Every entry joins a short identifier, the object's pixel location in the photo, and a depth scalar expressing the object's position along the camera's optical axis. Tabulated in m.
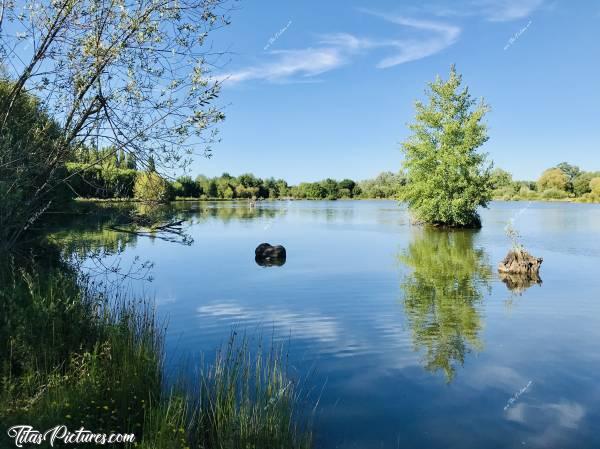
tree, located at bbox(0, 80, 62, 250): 6.81
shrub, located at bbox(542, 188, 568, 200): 120.12
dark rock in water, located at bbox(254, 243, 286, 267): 24.43
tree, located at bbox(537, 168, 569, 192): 125.88
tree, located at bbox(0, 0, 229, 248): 7.03
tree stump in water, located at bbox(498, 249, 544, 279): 19.72
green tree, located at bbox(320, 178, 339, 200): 167.62
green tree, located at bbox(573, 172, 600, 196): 119.69
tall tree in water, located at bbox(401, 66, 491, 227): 42.19
